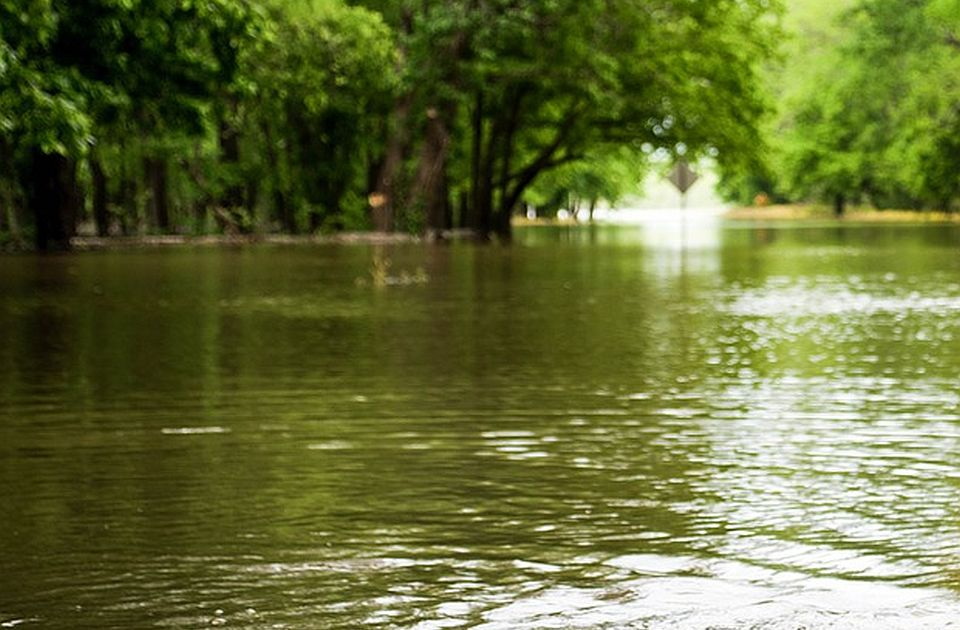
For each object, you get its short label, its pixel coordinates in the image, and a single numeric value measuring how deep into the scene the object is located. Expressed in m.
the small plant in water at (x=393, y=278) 27.95
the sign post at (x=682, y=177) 57.48
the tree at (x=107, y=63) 23.77
